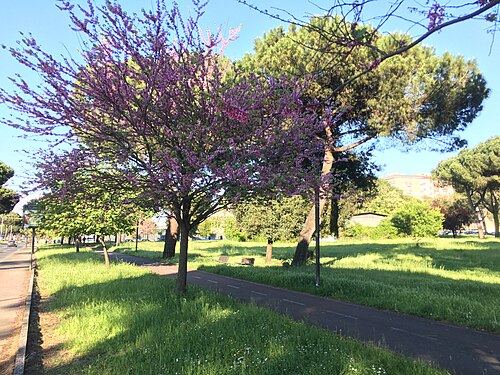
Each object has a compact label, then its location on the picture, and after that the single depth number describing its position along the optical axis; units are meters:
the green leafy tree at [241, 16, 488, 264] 14.99
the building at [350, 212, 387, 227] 60.97
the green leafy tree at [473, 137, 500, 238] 42.97
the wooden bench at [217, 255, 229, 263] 23.80
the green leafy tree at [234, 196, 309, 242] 21.89
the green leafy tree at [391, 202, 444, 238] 49.34
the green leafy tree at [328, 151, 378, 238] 19.31
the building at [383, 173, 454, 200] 169.80
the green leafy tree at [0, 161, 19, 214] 43.97
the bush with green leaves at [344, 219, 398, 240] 53.47
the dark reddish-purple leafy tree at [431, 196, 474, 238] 54.84
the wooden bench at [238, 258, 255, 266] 21.31
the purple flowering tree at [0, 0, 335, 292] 7.09
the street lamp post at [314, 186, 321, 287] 13.02
